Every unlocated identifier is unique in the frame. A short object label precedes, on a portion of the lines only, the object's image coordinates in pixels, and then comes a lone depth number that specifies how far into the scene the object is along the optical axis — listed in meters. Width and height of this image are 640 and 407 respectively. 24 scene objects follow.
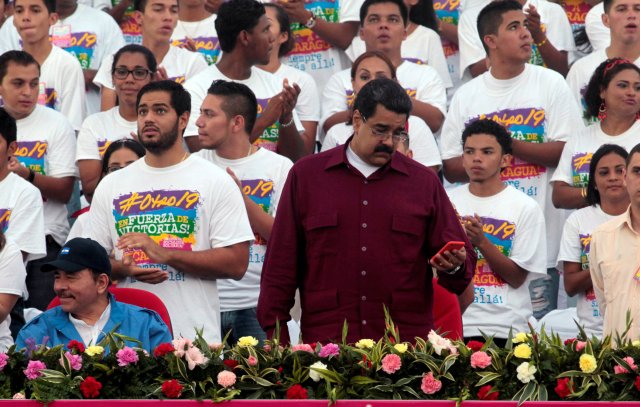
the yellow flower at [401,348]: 10.37
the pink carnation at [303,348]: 10.48
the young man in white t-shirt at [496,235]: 16.78
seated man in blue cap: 13.44
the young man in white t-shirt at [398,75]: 20.61
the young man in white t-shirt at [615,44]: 20.55
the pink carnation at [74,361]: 10.37
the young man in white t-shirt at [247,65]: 18.64
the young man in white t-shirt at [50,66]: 20.42
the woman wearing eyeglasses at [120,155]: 17.41
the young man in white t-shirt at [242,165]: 16.45
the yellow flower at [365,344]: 10.52
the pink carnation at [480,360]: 10.18
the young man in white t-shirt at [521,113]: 19.25
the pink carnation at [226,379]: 10.13
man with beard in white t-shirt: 14.69
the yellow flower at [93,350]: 10.55
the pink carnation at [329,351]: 10.37
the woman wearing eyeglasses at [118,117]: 18.77
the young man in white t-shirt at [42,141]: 18.55
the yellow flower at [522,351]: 10.20
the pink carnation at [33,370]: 10.23
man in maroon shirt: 12.52
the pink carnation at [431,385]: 10.08
